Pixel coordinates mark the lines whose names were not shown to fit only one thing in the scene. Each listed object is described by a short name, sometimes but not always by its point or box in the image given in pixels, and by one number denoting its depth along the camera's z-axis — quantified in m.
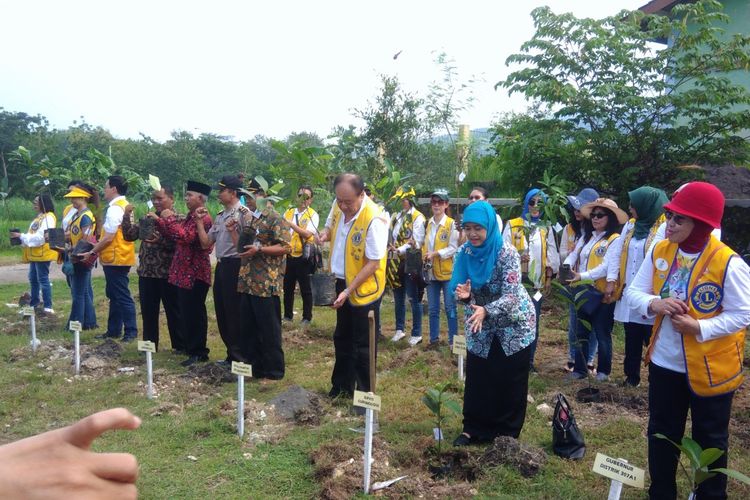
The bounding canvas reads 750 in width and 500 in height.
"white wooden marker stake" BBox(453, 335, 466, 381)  5.13
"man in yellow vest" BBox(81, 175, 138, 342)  7.17
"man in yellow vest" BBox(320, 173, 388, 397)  4.88
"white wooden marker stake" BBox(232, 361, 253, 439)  4.29
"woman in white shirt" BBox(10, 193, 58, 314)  8.71
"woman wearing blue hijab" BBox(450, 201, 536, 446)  4.03
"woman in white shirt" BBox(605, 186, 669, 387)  4.91
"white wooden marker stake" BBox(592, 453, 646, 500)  2.58
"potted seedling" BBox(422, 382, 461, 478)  3.81
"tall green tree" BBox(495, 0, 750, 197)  7.78
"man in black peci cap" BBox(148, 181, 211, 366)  6.34
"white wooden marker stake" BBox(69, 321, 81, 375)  5.96
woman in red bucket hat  2.93
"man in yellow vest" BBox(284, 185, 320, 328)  8.22
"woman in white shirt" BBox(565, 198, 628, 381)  5.60
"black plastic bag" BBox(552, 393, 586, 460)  4.03
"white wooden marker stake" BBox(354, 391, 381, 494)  3.47
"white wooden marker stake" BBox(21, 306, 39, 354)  6.76
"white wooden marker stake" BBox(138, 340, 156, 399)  5.25
